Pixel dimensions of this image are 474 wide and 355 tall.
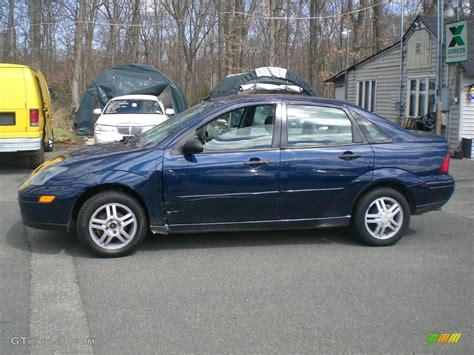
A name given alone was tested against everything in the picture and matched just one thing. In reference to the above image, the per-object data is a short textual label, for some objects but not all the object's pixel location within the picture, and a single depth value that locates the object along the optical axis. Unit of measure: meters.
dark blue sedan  5.21
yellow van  9.81
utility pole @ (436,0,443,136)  13.31
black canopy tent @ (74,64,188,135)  19.36
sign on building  12.23
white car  11.49
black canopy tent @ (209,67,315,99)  18.50
